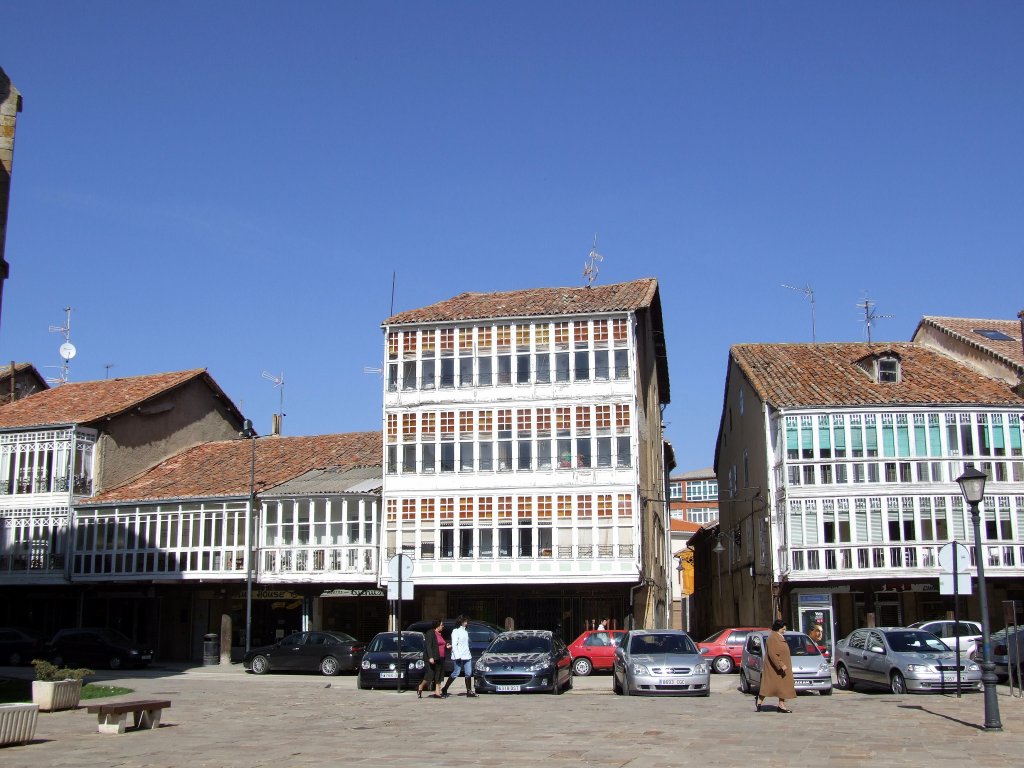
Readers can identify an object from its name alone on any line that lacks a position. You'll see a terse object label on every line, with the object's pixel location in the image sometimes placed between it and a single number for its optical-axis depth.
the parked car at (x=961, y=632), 28.11
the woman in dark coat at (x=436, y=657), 24.39
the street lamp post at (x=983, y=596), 16.44
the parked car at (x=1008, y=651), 24.31
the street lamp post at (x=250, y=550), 40.91
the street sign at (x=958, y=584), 22.31
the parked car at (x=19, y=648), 41.28
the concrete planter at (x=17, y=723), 15.96
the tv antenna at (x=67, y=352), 60.16
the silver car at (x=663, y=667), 24.03
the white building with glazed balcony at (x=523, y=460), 40.22
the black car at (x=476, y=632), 32.38
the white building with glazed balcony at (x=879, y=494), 39.59
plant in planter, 21.20
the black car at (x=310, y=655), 34.97
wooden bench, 17.42
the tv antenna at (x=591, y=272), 46.97
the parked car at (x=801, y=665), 24.48
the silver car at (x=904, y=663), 23.28
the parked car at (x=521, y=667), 24.80
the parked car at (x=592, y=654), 34.22
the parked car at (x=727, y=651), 34.44
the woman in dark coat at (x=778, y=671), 19.75
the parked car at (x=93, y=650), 39.28
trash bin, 41.78
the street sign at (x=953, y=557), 22.36
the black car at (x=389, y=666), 27.56
